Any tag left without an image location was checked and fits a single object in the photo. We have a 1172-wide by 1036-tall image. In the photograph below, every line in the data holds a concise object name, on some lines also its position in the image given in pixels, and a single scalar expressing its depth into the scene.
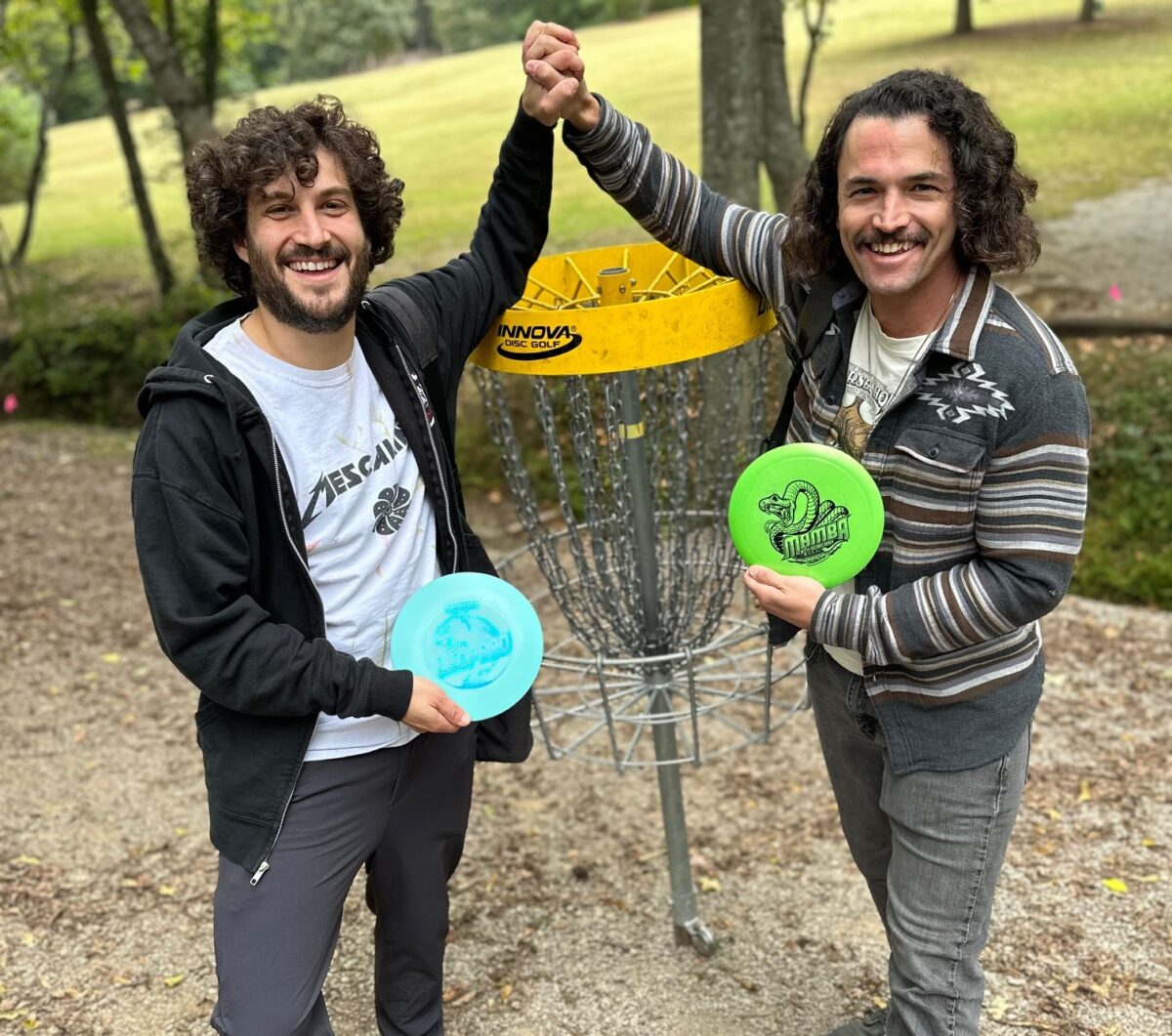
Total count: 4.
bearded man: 2.04
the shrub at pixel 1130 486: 5.51
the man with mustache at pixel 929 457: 1.97
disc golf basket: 2.41
